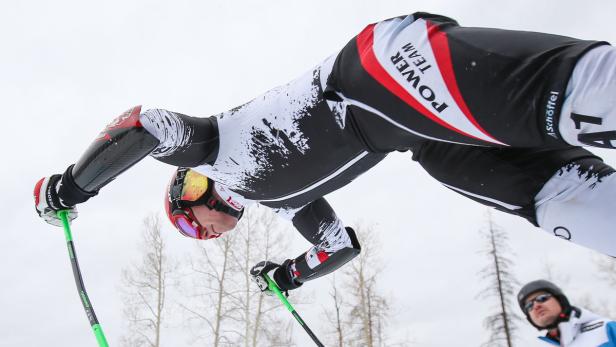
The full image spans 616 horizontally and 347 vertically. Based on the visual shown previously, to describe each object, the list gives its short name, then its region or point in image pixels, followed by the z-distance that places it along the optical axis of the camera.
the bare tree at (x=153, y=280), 14.16
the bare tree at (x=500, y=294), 17.12
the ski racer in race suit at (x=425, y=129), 1.13
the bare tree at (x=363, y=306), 14.08
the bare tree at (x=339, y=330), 14.82
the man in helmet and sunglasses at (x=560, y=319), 2.65
